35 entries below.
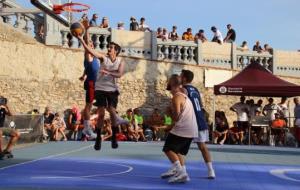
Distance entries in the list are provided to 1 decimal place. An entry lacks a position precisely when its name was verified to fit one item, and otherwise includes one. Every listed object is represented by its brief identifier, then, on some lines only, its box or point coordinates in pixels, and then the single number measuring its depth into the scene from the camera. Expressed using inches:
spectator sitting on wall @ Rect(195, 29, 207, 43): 1089.4
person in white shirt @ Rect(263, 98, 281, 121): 873.3
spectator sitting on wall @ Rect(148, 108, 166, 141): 949.8
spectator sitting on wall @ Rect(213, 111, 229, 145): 874.8
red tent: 813.9
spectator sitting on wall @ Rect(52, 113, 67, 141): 873.5
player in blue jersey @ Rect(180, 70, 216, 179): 402.1
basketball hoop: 494.9
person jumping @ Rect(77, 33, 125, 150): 416.4
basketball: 391.5
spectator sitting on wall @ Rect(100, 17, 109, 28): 1035.6
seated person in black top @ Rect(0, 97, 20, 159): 534.6
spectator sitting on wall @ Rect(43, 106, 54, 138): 869.2
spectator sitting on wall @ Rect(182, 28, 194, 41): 1088.2
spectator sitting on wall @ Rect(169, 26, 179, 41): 1069.1
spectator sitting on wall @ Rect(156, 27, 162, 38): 1059.4
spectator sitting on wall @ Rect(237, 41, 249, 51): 1125.1
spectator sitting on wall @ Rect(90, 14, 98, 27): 1026.9
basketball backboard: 494.9
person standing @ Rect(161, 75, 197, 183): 382.3
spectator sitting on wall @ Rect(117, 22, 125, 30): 1033.0
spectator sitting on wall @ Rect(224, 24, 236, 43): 1124.4
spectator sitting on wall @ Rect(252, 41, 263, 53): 1160.0
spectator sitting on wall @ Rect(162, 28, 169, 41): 1043.3
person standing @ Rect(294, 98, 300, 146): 773.7
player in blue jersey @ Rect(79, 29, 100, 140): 415.6
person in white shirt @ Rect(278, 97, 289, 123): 888.2
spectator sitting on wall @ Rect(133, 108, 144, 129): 927.1
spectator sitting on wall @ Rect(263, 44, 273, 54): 1144.2
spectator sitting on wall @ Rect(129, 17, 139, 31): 1059.3
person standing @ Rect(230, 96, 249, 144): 873.5
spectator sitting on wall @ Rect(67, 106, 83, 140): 906.7
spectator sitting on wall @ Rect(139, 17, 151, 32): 1058.7
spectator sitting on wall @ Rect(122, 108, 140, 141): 900.6
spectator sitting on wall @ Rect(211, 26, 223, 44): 1094.1
